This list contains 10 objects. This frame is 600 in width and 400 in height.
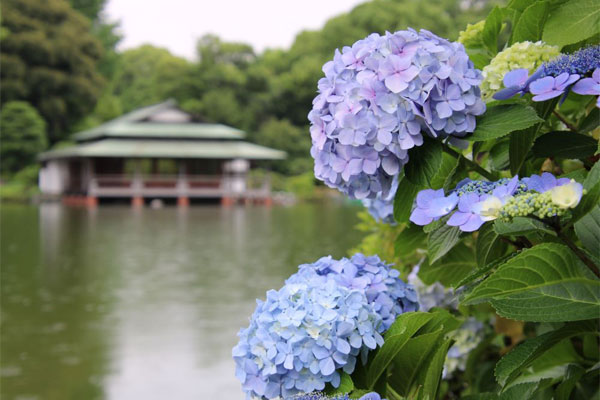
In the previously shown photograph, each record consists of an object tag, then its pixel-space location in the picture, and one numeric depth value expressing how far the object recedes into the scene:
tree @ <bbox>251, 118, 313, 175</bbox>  38.47
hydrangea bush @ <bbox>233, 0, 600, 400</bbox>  0.86
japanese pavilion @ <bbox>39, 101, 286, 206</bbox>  28.30
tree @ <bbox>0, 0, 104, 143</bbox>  36.53
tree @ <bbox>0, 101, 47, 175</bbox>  34.03
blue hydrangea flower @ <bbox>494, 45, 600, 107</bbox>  0.99
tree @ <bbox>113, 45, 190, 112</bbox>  43.03
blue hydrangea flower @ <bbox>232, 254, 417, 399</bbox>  1.14
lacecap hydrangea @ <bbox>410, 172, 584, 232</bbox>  0.74
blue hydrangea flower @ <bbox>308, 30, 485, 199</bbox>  1.04
